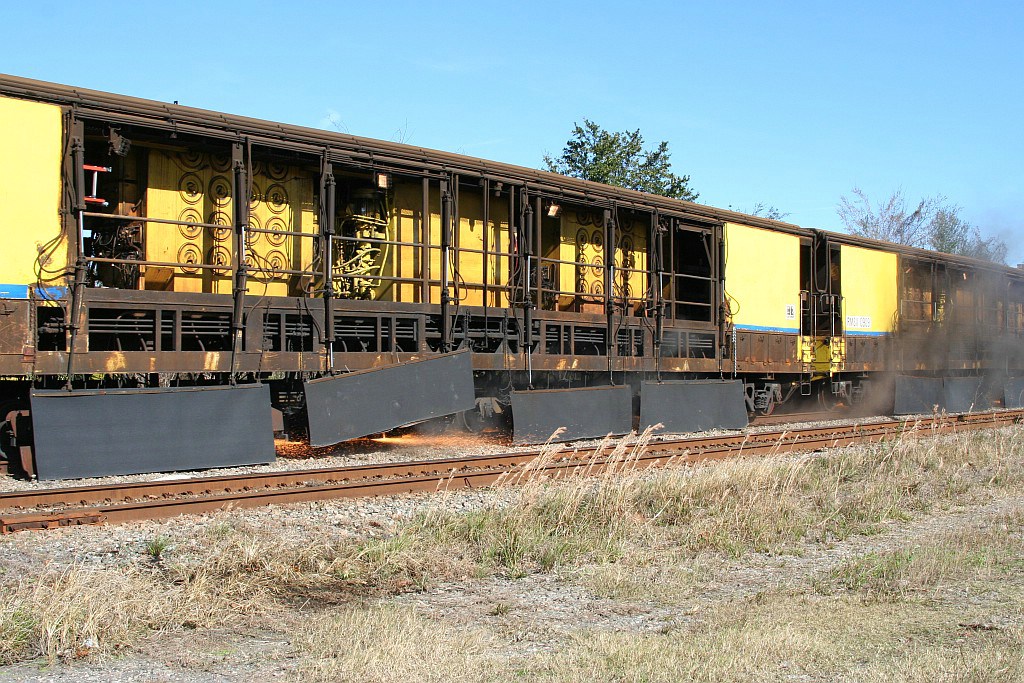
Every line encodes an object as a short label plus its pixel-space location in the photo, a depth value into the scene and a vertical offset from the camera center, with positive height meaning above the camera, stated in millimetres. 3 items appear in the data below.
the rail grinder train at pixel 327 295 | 9867 +1072
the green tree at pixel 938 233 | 55750 +8189
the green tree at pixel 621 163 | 39312 +8987
